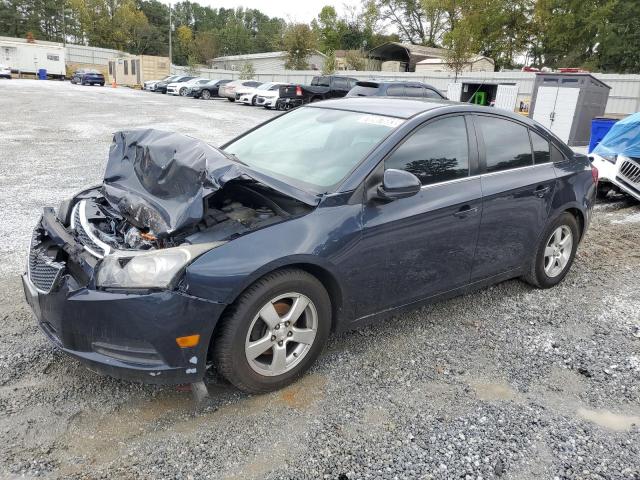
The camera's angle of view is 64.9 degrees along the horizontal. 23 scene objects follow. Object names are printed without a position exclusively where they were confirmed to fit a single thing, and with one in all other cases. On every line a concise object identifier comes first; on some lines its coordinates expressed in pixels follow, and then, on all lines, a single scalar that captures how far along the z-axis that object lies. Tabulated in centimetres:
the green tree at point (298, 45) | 4444
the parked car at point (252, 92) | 2682
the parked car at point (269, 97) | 2553
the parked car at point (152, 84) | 3751
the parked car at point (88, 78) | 4062
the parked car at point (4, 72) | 4191
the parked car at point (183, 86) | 3353
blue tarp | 753
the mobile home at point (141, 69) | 4934
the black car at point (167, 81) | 3618
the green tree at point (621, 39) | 3672
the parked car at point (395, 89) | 1380
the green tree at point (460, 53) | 2870
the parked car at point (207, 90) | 3291
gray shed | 1545
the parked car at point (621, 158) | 746
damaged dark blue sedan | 253
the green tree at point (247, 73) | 4478
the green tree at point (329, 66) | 3697
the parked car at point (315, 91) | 2338
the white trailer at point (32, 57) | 4794
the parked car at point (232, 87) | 2925
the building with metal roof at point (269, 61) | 5187
